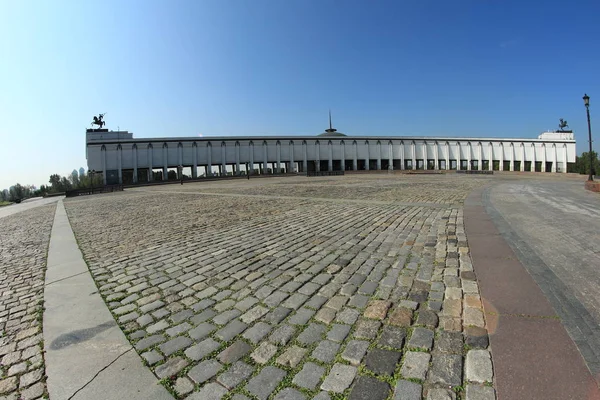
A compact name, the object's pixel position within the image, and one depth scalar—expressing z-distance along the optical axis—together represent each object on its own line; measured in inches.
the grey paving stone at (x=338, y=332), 97.1
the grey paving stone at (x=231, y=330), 102.0
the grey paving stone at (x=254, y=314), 113.0
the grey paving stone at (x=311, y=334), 97.3
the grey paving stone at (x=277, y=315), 111.4
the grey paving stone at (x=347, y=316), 108.0
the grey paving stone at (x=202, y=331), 103.7
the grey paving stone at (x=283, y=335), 97.9
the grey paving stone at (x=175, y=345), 95.7
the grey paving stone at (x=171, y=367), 84.8
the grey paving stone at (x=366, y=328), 97.9
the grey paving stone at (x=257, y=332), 100.0
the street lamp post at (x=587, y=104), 698.5
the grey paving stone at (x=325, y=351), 87.5
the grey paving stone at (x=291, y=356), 86.2
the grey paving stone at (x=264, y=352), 88.8
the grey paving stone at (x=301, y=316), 109.2
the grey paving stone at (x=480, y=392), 69.1
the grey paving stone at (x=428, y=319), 102.7
